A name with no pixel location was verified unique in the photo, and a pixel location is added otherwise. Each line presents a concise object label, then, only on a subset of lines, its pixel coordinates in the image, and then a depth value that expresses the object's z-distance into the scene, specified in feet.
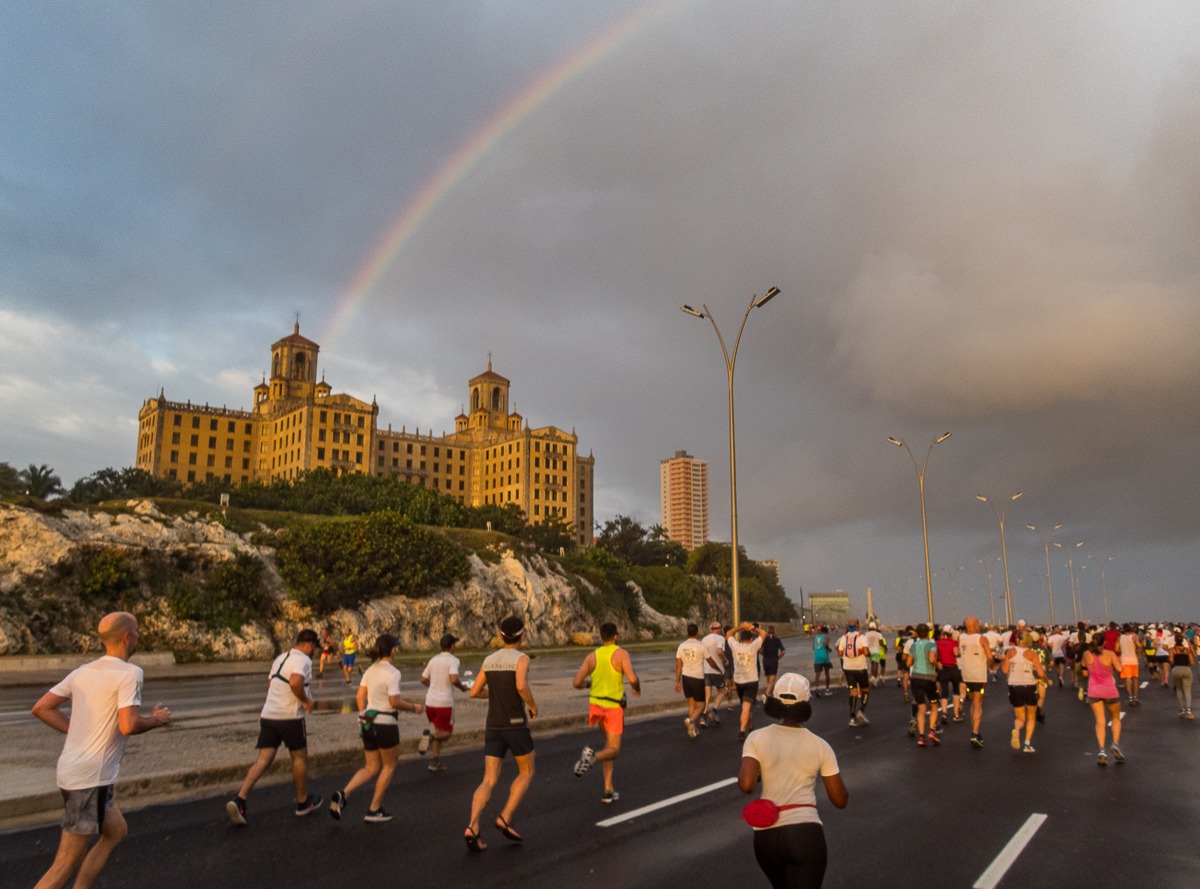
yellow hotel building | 407.03
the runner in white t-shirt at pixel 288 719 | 24.98
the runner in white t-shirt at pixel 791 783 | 12.94
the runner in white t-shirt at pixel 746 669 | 46.39
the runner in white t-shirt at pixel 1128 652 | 63.16
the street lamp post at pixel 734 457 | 76.07
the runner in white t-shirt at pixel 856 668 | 51.49
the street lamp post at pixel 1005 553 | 183.17
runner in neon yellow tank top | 28.55
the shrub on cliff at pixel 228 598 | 139.13
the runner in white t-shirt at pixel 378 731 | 25.02
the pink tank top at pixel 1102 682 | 36.24
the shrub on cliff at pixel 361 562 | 166.40
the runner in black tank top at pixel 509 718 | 22.86
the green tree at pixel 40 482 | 246.88
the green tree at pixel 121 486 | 267.39
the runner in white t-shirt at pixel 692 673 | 43.62
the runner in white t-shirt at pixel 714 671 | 48.13
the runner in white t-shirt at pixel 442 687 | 31.04
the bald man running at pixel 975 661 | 43.55
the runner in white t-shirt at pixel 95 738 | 15.47
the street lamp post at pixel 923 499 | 137.08
